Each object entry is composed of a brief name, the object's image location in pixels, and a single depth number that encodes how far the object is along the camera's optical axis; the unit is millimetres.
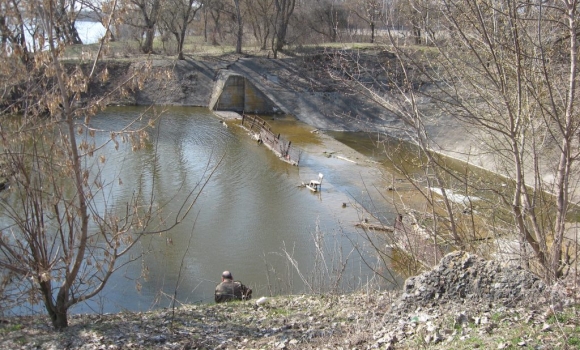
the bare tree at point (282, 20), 39844
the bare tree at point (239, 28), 39188
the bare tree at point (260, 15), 41125
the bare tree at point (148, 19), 29781
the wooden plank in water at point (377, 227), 14773
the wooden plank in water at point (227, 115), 31719
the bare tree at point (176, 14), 37219
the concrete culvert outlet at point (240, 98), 34125
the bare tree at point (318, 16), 41406
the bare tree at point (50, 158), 6066
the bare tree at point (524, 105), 5792
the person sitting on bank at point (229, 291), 9969
